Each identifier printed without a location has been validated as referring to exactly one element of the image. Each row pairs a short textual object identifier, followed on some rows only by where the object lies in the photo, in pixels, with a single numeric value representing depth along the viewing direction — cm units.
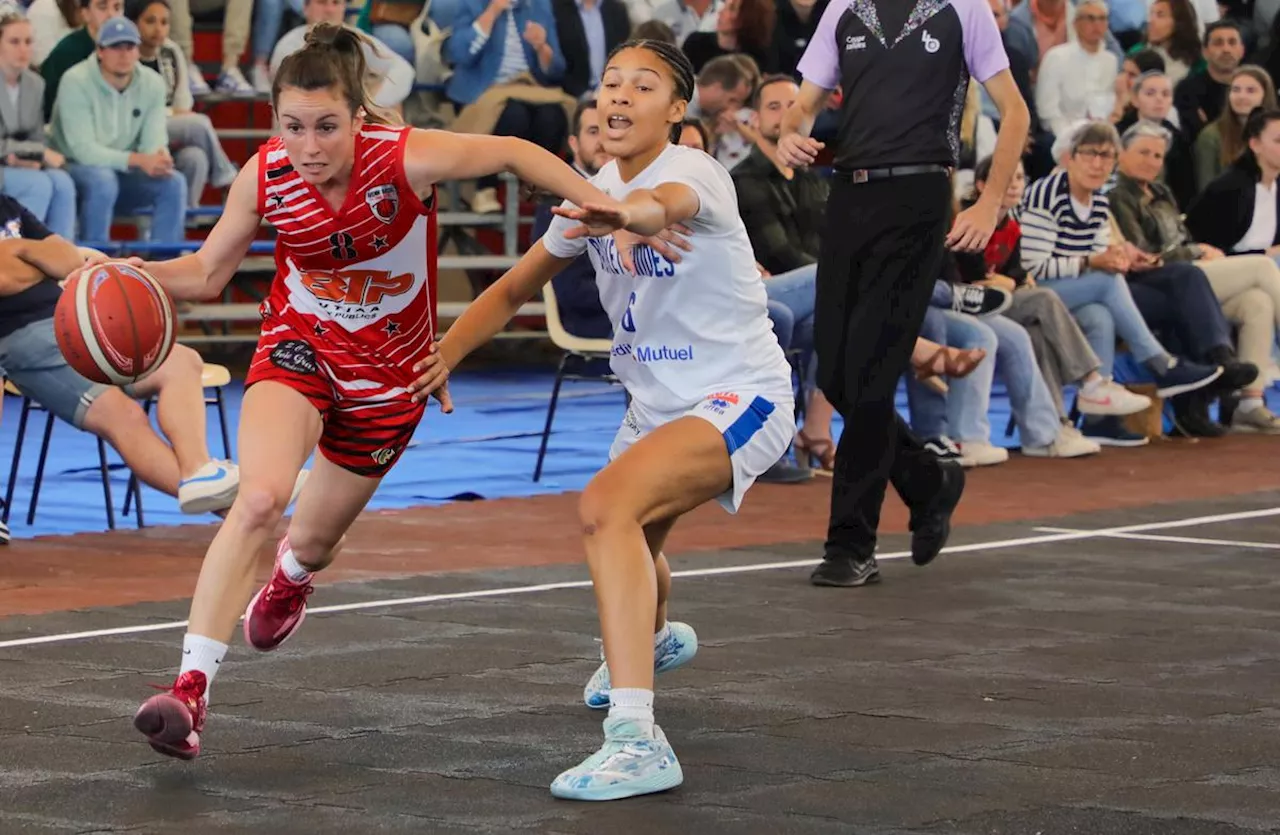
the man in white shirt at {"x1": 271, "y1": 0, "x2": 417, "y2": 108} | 2070
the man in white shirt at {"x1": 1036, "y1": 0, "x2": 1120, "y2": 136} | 2435
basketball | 836
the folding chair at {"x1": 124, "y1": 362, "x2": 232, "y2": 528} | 1344
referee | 1119
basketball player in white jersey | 753
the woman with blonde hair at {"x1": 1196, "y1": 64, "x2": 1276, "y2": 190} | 2181
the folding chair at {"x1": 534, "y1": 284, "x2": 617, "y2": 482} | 1563
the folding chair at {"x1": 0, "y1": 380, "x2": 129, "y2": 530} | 1325
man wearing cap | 1898
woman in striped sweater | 1781
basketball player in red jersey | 748
